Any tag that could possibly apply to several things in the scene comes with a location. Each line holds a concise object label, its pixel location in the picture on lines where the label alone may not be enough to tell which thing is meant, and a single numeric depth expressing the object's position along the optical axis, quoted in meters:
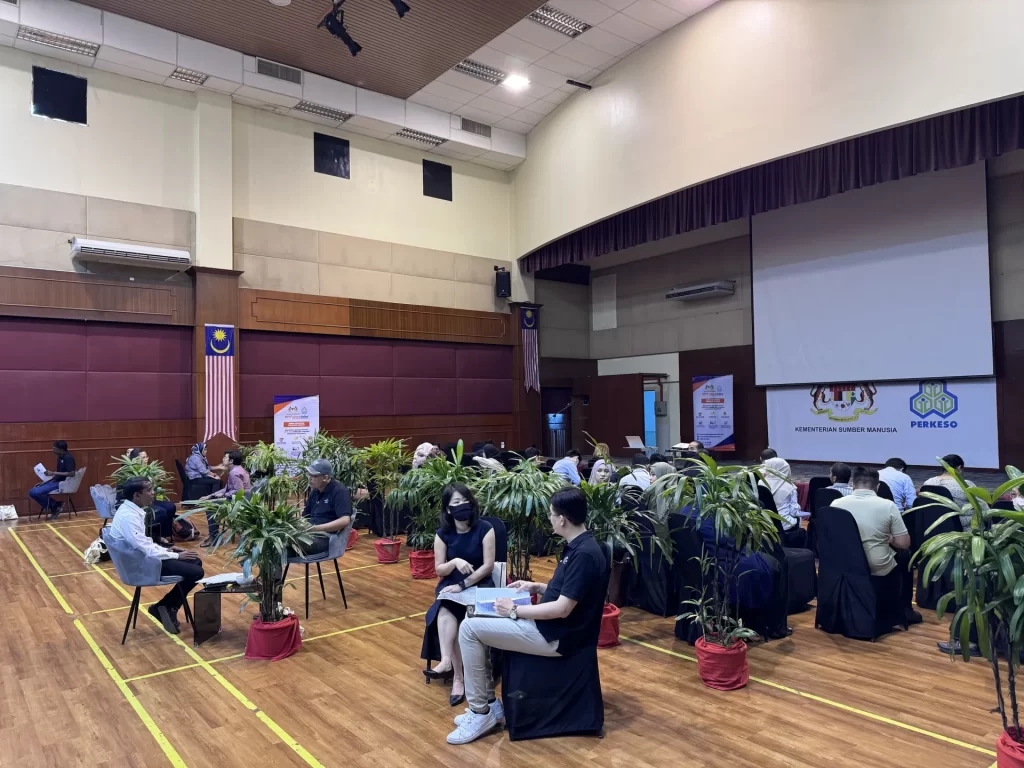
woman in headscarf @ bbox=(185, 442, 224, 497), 8.29
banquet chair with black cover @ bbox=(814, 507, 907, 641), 4.05
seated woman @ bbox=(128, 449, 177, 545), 6.88
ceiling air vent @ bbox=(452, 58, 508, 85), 11.13
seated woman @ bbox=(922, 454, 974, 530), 4.70
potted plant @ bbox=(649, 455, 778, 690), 3.31
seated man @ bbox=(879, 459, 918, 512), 5.33
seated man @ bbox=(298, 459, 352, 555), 4.67
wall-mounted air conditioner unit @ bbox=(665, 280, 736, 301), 12.69
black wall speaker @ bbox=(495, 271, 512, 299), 14.15
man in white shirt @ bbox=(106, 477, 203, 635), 3.98
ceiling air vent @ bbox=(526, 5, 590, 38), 9.72
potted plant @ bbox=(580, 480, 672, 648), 3.92
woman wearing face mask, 3.41
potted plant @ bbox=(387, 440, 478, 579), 5.07
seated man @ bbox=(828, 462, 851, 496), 5.62
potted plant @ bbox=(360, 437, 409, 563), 6.75
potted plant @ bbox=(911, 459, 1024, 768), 2.15
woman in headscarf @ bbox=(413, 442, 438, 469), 7.12
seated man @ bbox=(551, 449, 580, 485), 6.56
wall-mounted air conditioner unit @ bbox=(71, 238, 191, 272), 9.57
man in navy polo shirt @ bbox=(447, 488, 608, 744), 2.74
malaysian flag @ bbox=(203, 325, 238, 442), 10.52
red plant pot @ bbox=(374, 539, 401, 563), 6.33
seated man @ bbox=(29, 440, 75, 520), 8.91
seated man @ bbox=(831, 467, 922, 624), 4.00
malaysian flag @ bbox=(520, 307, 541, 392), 14.55
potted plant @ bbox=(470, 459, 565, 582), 3.98
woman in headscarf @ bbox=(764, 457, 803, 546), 5.26
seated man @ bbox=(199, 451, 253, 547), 7.14
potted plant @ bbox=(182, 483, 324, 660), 3.73
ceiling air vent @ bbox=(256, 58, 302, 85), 10.79
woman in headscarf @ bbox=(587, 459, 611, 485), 5.45
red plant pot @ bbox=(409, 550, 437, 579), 5.70
